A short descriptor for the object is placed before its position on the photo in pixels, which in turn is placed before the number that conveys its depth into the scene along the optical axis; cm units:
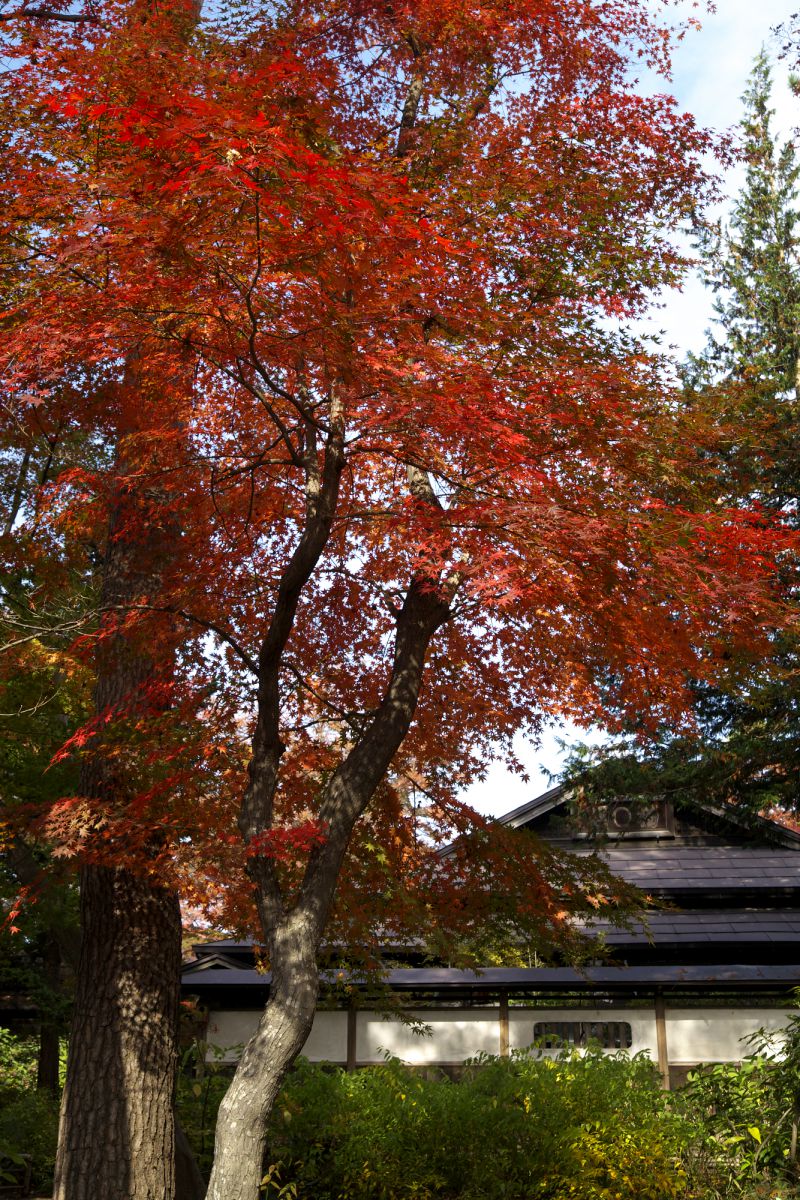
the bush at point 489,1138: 850
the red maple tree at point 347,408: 684
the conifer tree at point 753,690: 1485
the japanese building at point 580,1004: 1130
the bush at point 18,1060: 1814
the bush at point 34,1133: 1188
